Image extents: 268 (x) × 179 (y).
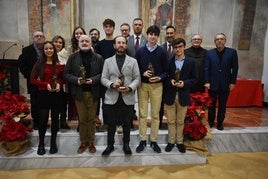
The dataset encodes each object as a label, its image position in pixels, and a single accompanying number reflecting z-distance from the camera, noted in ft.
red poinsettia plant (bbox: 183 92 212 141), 12.39
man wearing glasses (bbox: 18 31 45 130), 12.17
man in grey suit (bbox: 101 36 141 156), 10.66
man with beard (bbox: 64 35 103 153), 10.78
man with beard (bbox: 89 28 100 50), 12.70
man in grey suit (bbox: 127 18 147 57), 12.16
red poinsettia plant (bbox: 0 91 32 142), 11.41
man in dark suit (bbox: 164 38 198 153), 11.28
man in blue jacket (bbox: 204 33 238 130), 13.28
